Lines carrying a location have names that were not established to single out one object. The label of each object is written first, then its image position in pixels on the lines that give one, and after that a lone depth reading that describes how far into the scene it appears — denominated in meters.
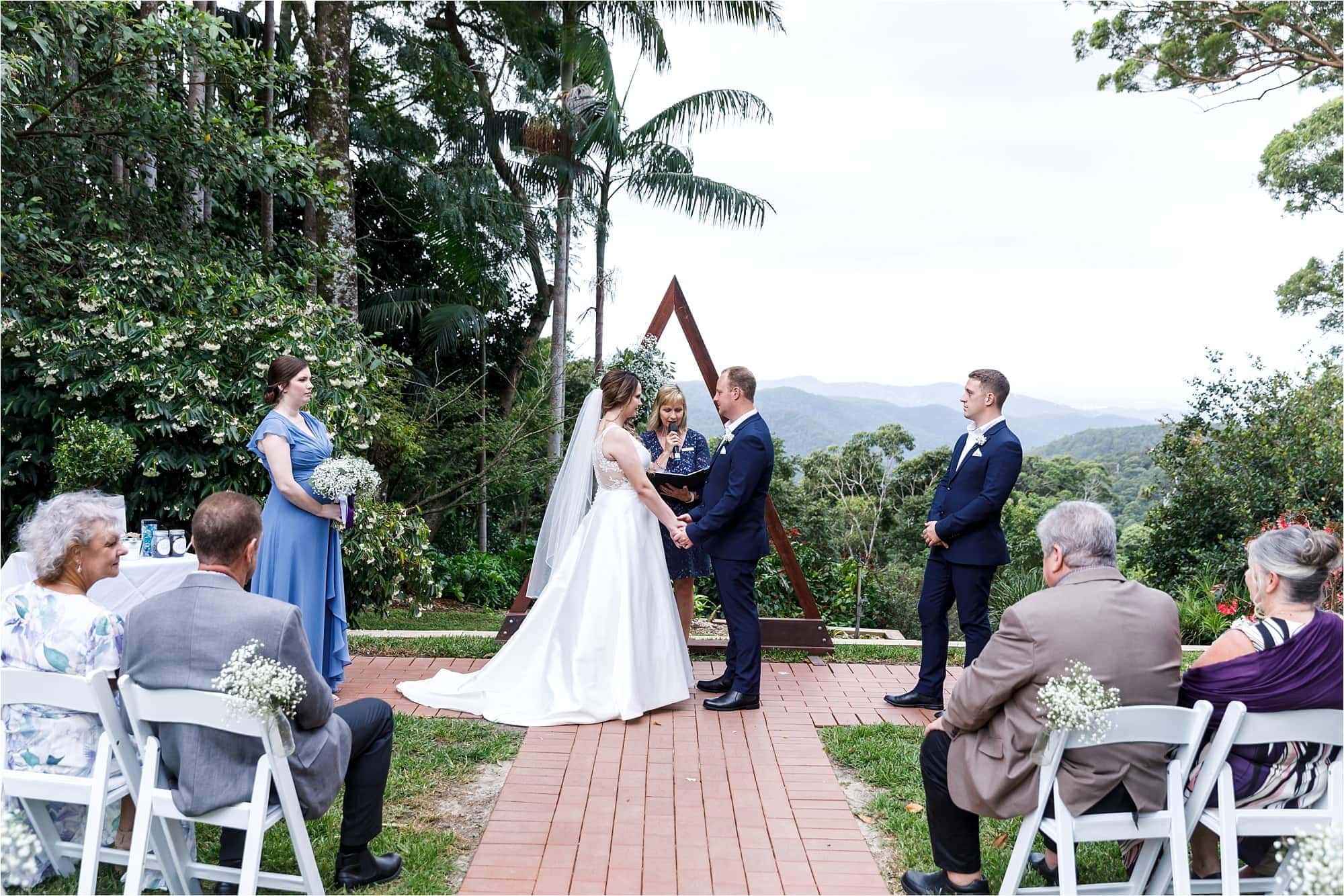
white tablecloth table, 4.21
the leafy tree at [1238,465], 9.55
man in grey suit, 2.80
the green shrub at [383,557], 7.23
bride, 5.32
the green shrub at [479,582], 12.76
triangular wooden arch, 6.60
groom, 5.46
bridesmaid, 4.99
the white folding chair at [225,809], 2.68
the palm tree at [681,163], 16.61
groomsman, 5.36
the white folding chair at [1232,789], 2.71
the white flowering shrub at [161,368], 6.37
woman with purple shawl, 2.75
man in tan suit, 2.86
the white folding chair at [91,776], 2.72
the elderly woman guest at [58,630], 2.98
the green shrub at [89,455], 5.32
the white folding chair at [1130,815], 2.72
